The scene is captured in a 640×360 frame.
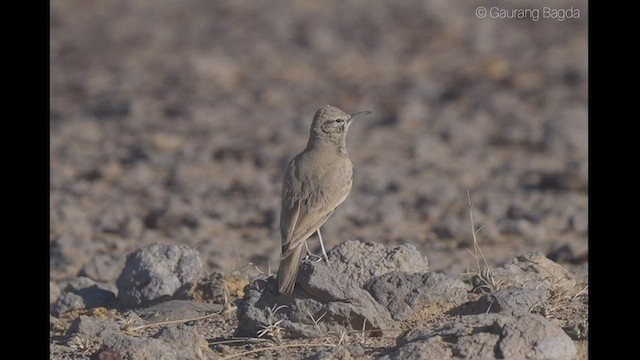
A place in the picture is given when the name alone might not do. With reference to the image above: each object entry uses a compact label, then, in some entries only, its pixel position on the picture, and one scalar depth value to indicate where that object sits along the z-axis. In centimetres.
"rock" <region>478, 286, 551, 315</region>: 1150
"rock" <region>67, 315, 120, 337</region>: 1205
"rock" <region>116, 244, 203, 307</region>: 1355
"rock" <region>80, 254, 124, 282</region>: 1670
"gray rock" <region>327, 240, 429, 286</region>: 1228
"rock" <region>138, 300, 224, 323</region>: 1282
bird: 1160
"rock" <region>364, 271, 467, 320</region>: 1180
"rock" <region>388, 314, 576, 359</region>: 1016
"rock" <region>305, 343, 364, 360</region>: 1060
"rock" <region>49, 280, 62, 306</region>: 1473
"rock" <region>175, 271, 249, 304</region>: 1330
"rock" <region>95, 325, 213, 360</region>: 1082
